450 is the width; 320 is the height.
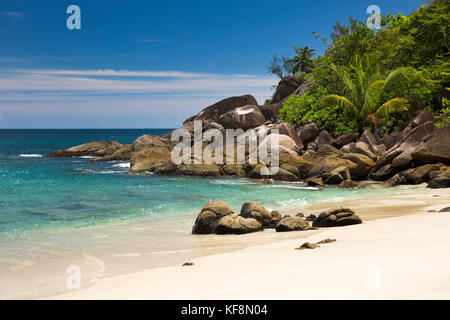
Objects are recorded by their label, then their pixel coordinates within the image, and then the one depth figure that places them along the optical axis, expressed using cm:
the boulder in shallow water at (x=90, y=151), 3938
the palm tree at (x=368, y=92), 2323
